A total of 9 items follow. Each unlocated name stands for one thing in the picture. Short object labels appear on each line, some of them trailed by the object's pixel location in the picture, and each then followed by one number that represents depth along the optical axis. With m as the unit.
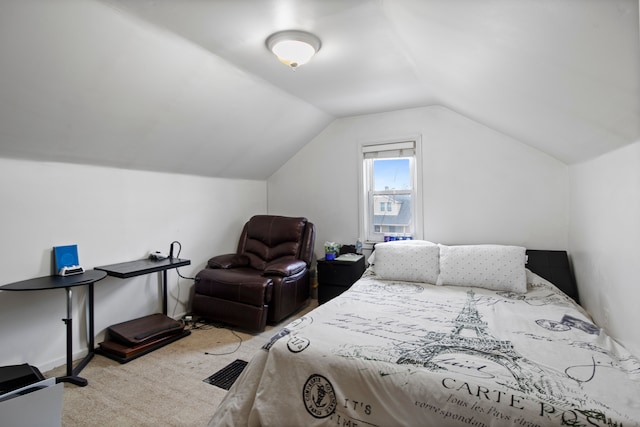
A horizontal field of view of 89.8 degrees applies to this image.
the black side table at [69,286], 2.14
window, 3.82
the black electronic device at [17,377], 1.76
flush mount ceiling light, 2.10
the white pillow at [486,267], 2.68
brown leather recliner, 3.15
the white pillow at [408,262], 2.95
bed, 1.25
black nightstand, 3.63
